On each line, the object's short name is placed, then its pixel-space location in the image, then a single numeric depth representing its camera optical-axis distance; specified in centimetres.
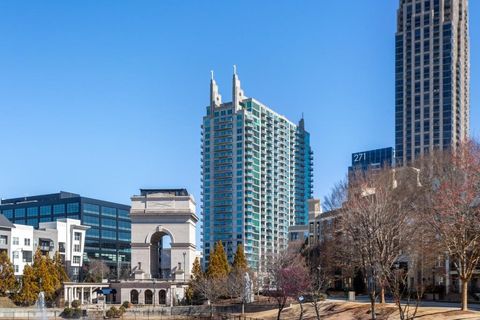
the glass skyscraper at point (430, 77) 18138
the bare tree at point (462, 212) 5519
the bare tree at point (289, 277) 7541
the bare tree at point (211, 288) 8850
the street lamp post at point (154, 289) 9950
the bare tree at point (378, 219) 5578
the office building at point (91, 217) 16900
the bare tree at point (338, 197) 8349
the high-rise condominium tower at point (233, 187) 19238
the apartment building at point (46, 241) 12194
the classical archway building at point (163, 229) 10531
